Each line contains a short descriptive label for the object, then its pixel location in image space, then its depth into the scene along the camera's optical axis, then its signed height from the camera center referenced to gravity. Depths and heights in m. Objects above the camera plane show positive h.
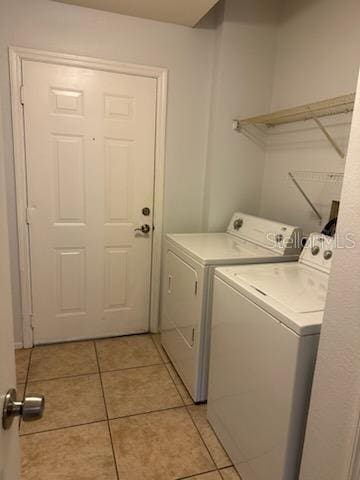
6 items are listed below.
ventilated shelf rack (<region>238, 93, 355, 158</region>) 1.74 +0.41
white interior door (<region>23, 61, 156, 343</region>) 2.37 -0.20
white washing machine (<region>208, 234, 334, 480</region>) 1.22 -0.74
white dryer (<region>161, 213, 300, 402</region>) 1.95 -0.60
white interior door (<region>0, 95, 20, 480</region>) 0.61 -0.36
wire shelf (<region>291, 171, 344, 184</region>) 2.06 +0.02
